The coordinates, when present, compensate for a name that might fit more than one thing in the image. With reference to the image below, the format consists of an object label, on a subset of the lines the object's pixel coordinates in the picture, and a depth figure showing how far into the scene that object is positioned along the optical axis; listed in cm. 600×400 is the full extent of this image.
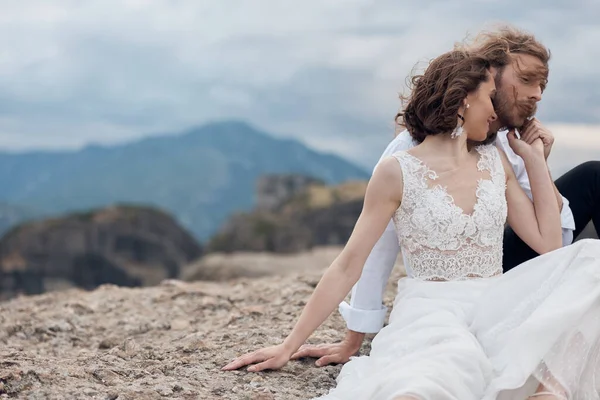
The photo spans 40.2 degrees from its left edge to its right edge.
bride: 323
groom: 414
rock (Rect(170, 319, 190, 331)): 577
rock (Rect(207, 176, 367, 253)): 3250
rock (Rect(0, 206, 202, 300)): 3164
